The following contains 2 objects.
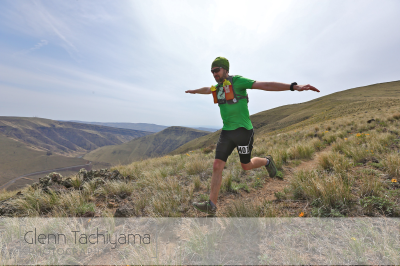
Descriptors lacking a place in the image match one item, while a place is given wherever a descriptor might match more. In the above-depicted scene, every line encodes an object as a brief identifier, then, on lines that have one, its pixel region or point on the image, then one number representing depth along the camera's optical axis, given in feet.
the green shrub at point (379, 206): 6.88
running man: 9.68
